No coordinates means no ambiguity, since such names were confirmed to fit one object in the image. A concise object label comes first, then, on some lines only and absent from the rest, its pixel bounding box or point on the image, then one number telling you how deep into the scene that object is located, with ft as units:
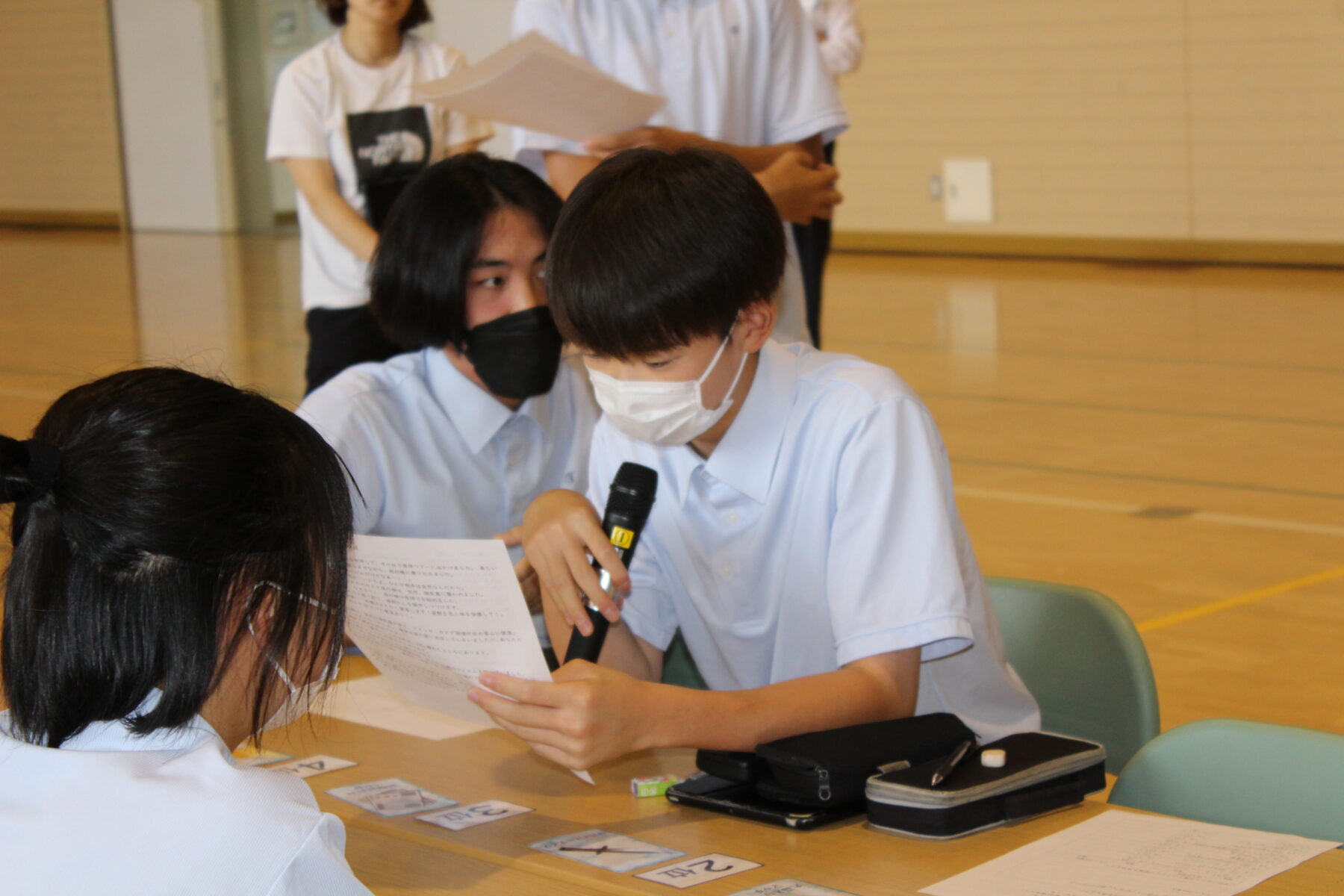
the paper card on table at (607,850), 9.52
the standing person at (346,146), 17.69
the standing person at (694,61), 14.12
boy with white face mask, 10.57
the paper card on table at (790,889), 9.25
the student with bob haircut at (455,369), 12.44
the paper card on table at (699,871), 9.36
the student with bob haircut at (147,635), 8.63
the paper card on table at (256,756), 10.53
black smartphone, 9.75
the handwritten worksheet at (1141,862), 9.22
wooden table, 9.38
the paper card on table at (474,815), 9.88
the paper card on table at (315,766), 10.37
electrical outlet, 47.47
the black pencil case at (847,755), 9.75
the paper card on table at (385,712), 10.84
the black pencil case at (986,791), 9.59
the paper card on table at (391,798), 10.02
